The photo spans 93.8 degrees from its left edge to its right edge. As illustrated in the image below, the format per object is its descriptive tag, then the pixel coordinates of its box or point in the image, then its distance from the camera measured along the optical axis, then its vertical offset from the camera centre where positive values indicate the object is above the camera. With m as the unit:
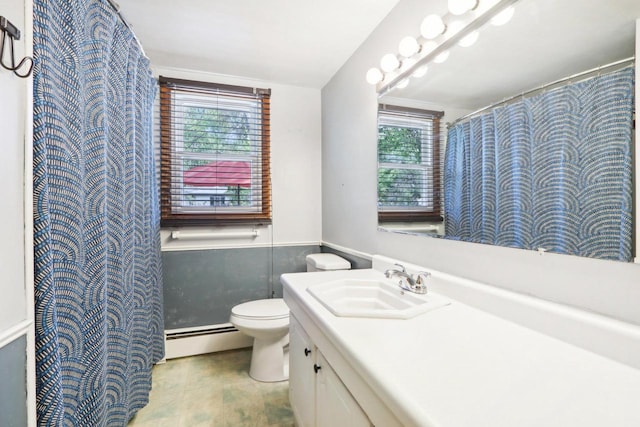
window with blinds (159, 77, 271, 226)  2.21 +0.47
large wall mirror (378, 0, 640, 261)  0.77 +0.49
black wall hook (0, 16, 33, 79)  0.72 +0.43
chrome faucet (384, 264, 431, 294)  1.21 -0.28
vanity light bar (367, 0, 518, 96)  1.06 +0.71
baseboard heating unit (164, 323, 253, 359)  2.22 -0.97
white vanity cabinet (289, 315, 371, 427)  0.85 -0.62
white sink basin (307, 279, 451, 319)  1.01 -0.34
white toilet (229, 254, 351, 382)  1.86 -0.73
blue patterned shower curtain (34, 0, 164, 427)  0.86 -0.01
